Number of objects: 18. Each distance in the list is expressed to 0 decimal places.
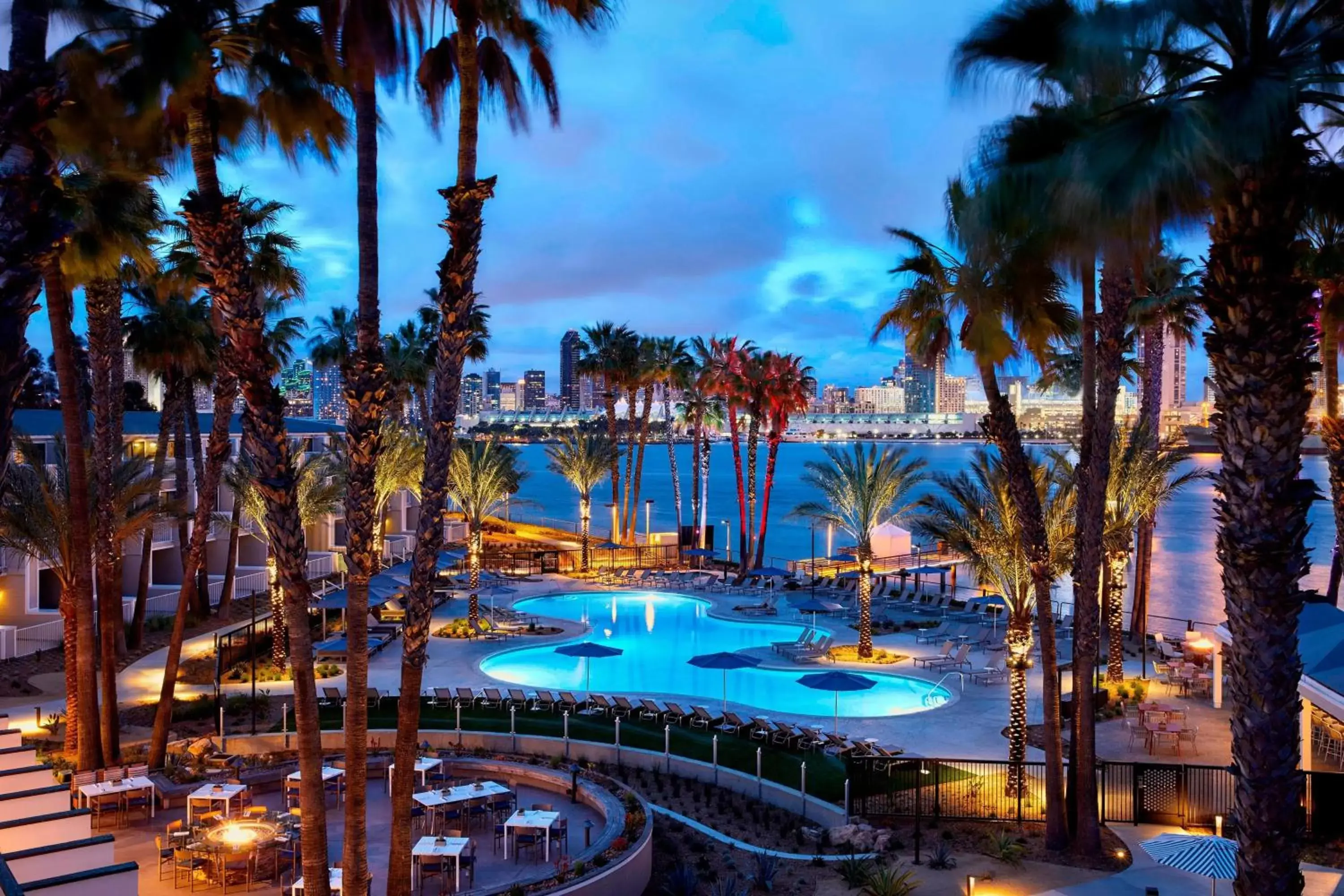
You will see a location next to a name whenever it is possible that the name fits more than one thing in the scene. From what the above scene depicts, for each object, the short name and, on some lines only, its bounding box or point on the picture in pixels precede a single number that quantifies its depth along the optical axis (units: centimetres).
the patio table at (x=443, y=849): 1280
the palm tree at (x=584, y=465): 4756
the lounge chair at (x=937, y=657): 2778
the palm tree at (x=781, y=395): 4575
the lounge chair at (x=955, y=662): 2698
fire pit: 1289
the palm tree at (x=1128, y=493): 2497
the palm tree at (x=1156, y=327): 2564
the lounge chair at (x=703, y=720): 2188
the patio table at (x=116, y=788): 1498
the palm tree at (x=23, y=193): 586
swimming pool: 2544
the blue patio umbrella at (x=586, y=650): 2459
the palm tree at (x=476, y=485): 3703
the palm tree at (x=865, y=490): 3070
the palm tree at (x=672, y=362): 5484
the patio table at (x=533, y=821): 1391
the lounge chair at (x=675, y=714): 2233
